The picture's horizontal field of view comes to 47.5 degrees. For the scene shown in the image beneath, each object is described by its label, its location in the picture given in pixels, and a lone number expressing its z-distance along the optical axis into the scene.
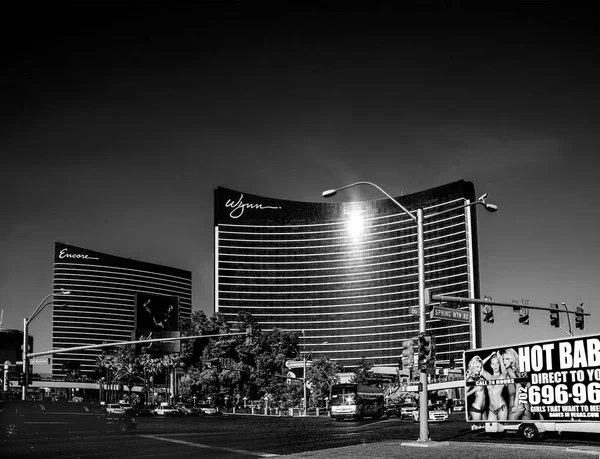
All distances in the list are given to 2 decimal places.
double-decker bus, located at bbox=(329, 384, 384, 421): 58.16
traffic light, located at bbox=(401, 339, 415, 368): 27.98
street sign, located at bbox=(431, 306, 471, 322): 28.20
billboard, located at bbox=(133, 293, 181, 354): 104.69
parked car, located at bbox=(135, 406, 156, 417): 81.81
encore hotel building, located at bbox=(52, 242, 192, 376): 104.69
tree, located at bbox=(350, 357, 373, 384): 132.26
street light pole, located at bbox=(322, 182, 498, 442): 26.59
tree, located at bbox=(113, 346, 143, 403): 127.50
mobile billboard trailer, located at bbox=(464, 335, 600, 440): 25.27
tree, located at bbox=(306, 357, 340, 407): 120.19
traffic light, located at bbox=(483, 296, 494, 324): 34.25
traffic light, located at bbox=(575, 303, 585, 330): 37.97
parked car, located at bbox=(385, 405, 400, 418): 69.56
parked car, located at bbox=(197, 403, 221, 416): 91.69
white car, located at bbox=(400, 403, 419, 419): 58.69
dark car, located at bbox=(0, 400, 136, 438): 27.50
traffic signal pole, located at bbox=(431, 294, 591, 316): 28.91
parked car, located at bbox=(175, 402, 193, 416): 87.74
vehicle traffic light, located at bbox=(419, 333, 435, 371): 27.06
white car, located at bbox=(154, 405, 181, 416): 82.12
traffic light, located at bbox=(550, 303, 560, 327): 36.09
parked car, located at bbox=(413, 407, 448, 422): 52.88
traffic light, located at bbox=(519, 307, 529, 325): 34.94
